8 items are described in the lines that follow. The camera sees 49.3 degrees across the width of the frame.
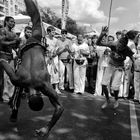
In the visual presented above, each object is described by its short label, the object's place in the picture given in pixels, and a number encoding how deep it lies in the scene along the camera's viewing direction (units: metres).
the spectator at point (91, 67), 5.06
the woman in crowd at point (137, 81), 4.44
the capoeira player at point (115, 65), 3.52
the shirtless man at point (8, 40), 3.39
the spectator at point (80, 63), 4.92
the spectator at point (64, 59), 4.95
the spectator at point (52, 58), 4.64
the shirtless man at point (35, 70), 2.13
